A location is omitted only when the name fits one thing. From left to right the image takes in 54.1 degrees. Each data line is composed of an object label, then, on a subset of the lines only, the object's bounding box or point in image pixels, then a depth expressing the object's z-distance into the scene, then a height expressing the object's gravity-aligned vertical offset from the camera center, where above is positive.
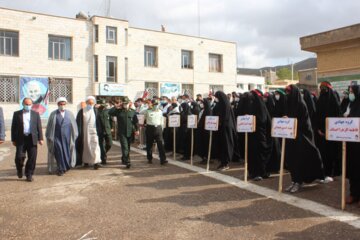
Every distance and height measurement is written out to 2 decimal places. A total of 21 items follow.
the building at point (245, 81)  44.62 +3.56
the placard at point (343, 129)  5.32 -0.32
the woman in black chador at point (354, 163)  5.59 -0.88
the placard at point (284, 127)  6.32 -0.35
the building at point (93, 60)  25.28 +3.96
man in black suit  7.91 -0.65
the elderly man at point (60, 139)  8.66 -0.77
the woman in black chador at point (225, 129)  8.74 -0.52
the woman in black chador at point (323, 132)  7.15 -0.49
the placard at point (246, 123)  7.45 -0.32
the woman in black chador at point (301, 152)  6.38 -0.79
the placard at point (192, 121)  9.88 -0.36
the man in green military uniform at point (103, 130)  9.86 -0.61
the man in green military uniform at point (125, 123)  9.41 -0.40
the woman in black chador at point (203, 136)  9.93 -0.78
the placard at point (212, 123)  8.78 -0.37
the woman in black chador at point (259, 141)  7.47 -0.70
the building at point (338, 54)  11.39 +1.86
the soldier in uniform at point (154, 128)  9.75 -0.55
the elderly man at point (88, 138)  9.29 -0.79
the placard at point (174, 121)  10.63 -0.38
